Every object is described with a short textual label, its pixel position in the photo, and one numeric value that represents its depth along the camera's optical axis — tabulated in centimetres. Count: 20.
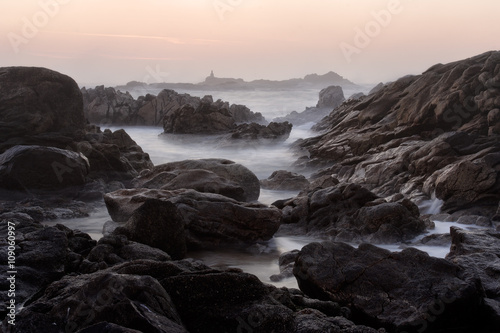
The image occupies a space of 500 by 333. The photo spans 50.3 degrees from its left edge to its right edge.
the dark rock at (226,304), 473
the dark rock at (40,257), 644
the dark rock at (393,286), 574
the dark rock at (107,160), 1738
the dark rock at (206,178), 1283
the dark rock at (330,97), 5475
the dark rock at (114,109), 4406
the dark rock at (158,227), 832
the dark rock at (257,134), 3072
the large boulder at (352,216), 1046
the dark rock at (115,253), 705
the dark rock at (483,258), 624
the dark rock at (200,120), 3438
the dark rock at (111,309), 422
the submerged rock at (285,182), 1702
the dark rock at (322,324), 475
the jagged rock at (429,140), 1268
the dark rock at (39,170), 1455
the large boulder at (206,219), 866
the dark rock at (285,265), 802
